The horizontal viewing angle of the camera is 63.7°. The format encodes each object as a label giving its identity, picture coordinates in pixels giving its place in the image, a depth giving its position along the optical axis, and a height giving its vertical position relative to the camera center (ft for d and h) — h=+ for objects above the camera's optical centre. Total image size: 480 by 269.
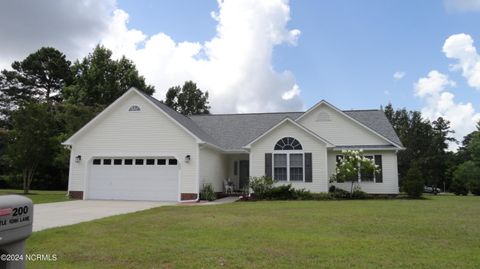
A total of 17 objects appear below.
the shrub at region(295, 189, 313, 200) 64.49 -2.21
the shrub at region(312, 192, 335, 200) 64.69 -2.36
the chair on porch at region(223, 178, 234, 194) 79.02 -1.04
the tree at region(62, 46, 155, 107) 131.03 +34.88
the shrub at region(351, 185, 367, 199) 67.46 -2.03
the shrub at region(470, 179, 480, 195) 105.27 -0.90
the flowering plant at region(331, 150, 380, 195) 68.74 +2.71
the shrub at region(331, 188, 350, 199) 66.54 -2.04
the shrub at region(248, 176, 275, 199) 66.08 -0.80
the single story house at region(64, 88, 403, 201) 66.44 +4.67
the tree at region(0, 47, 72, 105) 154.30 +41.12
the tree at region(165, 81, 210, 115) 162.61 +34.13
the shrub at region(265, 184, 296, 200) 64.64 -1.92
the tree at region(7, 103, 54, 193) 79.56 +8.12
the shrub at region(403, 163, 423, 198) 69.15 -0.17
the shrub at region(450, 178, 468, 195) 121.90 -1.11
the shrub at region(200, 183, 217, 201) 66.03 -2.12
